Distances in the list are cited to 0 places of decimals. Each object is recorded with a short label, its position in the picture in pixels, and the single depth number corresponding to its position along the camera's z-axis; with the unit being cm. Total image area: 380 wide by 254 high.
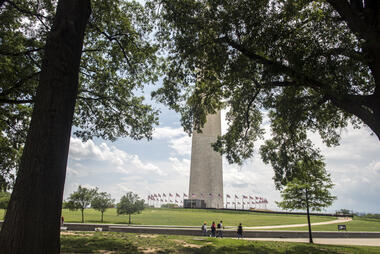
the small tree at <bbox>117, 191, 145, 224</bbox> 3381
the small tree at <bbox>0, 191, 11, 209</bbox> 3925
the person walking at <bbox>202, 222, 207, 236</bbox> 2193
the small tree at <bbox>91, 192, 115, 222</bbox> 3506
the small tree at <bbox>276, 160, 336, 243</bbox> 2148
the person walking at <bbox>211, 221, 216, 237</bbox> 2164
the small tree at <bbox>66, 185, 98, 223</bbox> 3453
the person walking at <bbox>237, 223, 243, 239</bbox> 2057
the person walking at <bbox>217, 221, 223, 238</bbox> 2227
